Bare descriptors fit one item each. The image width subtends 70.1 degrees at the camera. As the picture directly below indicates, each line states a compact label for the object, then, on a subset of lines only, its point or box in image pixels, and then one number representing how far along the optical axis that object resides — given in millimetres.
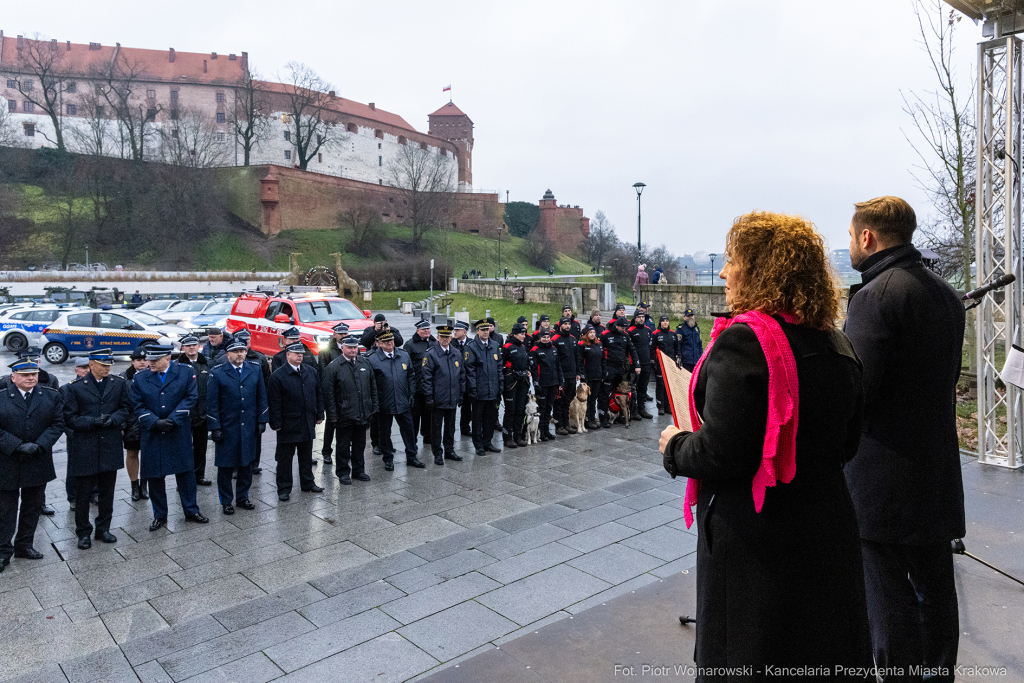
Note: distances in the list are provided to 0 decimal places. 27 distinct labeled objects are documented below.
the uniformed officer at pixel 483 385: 10664
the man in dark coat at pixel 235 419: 7879
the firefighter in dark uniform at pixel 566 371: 11867
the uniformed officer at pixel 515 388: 11102
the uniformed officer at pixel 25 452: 6297
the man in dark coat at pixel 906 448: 2957
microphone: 4295
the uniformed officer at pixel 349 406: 9180
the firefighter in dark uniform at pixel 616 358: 12586
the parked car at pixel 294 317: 18016
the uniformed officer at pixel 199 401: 8789
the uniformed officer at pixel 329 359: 10164
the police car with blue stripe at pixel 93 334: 21875
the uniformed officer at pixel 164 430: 7262
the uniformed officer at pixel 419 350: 10781
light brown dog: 11836
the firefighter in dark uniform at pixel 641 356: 13372
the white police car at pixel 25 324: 23922
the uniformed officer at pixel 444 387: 10233
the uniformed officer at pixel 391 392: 9914
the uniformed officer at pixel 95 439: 6773
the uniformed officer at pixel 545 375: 11500
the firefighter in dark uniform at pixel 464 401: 10883
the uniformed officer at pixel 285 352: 9077
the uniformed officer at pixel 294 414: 8461
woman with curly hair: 2102
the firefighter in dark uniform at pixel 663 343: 13859
